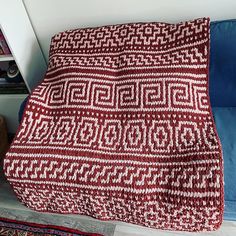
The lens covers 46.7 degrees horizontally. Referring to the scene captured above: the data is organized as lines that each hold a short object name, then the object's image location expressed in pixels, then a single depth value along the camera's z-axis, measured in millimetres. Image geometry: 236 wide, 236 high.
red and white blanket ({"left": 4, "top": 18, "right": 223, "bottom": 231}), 1063
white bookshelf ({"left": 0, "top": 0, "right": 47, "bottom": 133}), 1485
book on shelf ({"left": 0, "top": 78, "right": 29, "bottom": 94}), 1727
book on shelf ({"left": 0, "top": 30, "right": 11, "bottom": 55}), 1530
